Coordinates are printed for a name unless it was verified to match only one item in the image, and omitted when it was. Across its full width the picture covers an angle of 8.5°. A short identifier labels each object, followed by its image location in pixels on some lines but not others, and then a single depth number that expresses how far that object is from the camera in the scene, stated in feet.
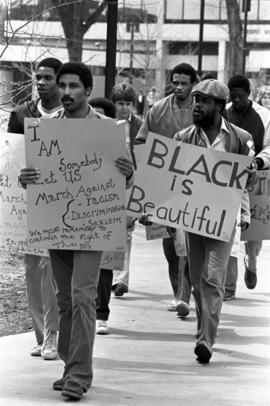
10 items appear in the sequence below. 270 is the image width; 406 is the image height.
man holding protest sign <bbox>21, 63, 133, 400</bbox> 32.79
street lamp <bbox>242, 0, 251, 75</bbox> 209.31
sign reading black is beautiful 39.81
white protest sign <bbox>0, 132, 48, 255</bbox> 39.93
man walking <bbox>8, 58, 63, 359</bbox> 38.49
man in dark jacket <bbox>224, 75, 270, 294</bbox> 50.77
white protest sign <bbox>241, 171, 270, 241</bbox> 50.62
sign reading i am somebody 34.01
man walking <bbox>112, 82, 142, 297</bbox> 49.90
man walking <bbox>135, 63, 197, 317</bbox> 47.93
